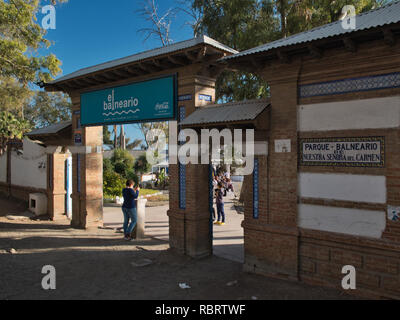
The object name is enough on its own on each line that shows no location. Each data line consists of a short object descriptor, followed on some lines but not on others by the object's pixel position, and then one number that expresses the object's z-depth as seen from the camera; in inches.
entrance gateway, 214.5
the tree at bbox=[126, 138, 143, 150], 2245.3
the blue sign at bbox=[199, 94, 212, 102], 328.2
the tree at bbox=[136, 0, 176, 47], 727.7
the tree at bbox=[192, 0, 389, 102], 509.4
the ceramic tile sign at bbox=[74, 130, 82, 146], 466.3
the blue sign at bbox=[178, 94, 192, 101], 327.0
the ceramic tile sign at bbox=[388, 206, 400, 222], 210.1
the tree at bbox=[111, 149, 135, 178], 992.9
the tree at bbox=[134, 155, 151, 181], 1212.5
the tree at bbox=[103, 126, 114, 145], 1952.5
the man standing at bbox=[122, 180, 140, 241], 385.4
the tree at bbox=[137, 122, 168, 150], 1361.6
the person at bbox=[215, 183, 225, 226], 459.8
